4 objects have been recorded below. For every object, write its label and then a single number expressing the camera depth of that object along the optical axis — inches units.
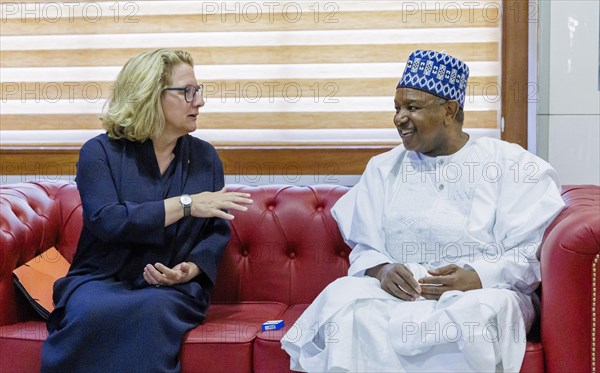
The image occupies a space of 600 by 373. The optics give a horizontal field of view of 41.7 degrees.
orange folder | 119.3
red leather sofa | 96.2
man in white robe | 98.0
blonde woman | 107.3
